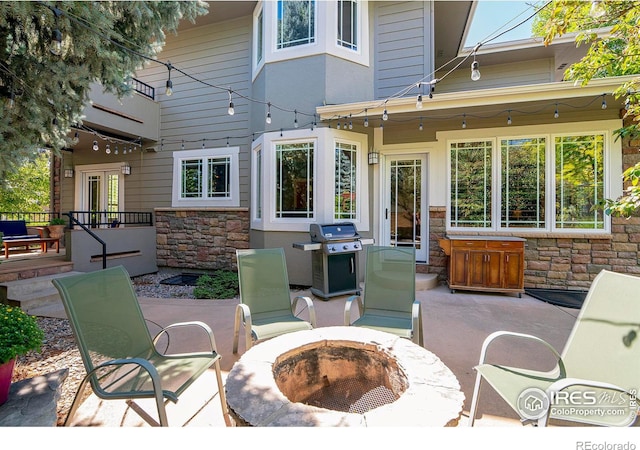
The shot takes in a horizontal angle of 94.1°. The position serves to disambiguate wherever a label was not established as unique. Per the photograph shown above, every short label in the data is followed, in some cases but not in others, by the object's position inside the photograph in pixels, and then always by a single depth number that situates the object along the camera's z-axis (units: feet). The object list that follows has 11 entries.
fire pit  4.30
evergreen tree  8.77
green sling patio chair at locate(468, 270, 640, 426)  5.14
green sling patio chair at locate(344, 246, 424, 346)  10.10
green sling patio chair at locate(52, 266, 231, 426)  5.46
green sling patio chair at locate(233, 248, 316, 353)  9.51
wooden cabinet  15.94
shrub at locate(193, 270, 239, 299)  17.28
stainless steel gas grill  15.57
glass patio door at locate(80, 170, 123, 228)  27.53
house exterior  16.81
